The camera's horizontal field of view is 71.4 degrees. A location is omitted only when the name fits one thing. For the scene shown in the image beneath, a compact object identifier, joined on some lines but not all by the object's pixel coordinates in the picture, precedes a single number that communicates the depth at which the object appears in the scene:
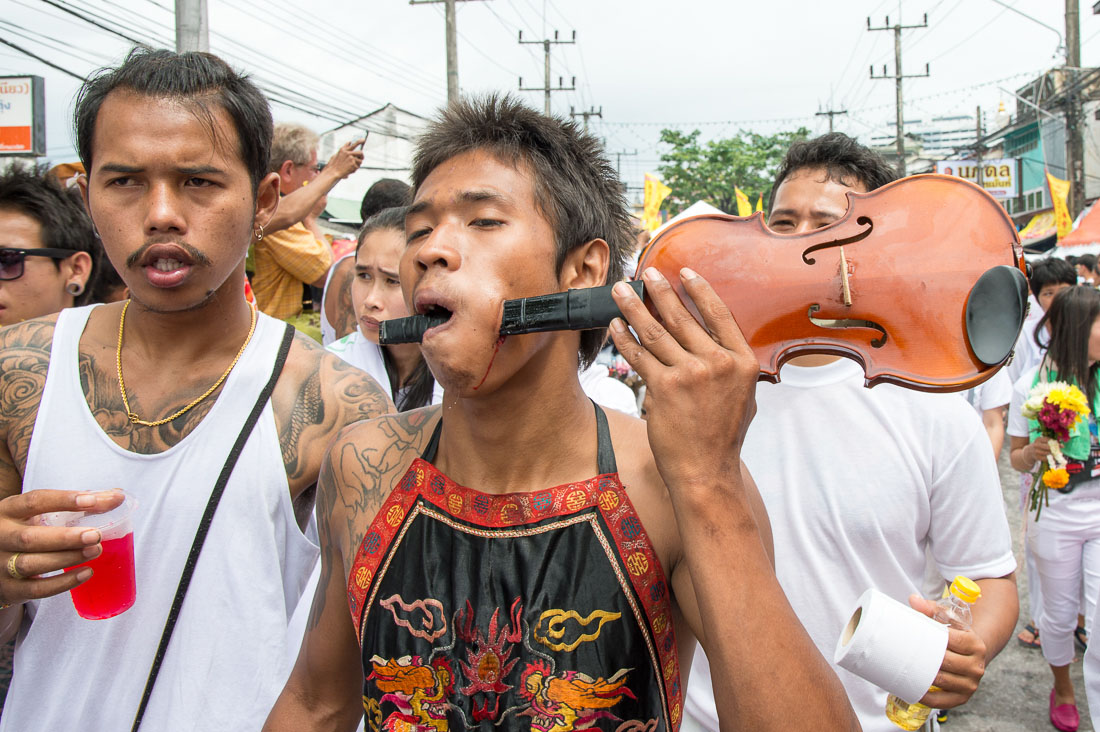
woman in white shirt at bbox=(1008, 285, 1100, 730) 4.52
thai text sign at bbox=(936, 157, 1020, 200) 25.91
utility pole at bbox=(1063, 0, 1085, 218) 19.50
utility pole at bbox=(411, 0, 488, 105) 18.83
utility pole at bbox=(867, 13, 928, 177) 34.12
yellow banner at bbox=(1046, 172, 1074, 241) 15.97
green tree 43.09
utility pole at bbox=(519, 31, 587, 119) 38.03
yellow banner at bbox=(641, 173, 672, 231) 18.31
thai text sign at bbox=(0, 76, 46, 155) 15.30
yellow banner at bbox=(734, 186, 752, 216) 14.07
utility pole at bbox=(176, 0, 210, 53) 6.67
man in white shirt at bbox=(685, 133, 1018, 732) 2.32
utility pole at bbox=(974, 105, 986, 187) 24.70
